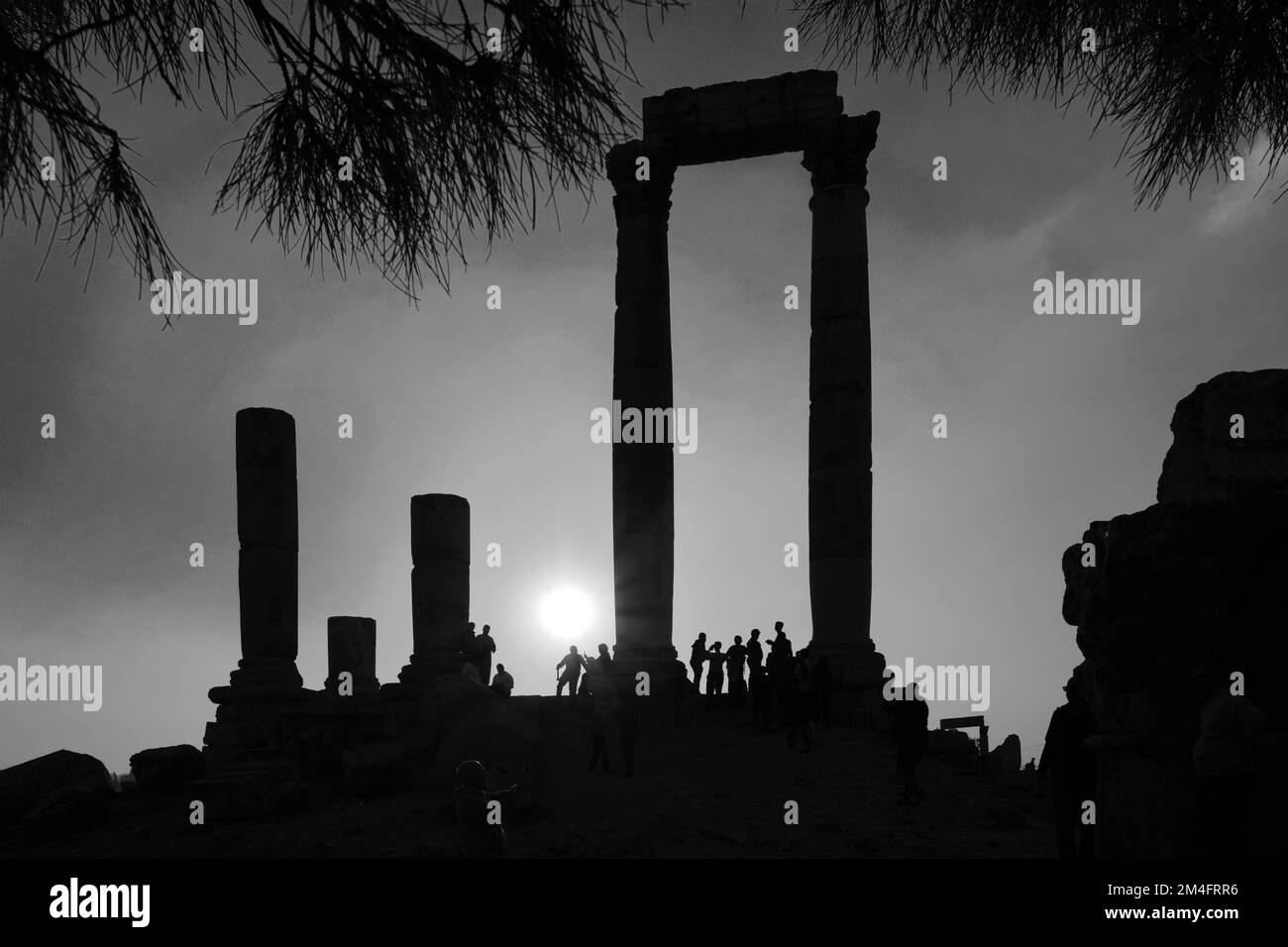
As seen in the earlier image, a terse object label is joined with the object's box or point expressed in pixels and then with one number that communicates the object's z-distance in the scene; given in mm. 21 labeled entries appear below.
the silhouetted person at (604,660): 19609
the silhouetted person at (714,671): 19609
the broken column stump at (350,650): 24172
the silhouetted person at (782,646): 16688
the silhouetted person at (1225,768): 5891
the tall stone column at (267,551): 20422
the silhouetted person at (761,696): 16859
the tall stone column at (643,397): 21016
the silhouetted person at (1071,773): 8328
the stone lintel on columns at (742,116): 21625
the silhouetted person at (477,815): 11383
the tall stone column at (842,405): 19547
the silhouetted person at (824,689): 18062
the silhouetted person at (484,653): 23359
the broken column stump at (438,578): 22812
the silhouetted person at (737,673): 19078
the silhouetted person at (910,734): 12250
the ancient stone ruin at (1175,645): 6270
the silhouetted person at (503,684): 20781
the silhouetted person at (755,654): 17869
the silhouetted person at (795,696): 15430
